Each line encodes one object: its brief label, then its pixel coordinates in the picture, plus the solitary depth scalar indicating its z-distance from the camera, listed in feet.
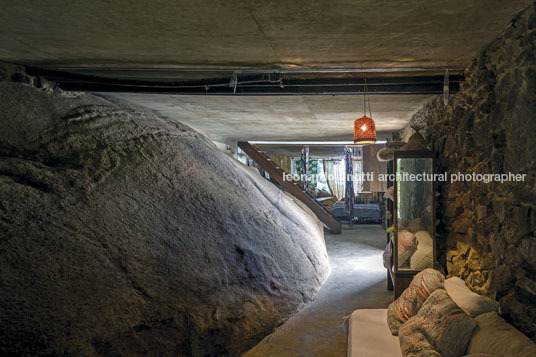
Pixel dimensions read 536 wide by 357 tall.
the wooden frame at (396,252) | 12.94
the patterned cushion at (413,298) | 9.95
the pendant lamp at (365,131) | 14.07
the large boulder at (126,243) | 8.42
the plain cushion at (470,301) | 8.02
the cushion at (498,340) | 6.15
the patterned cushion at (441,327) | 7.37
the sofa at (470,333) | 6.43
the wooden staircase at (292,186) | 33.58
